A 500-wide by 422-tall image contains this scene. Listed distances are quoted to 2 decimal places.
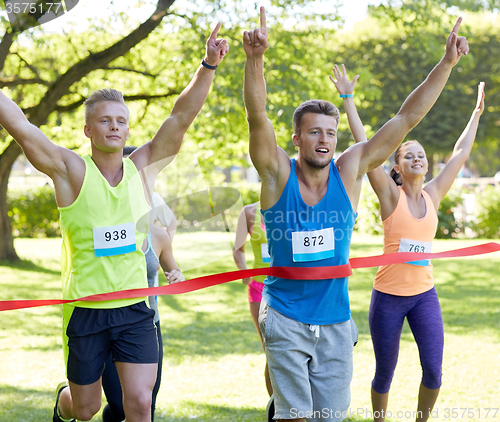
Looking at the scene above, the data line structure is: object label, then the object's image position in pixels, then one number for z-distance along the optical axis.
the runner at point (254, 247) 4.57
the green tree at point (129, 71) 11.78
